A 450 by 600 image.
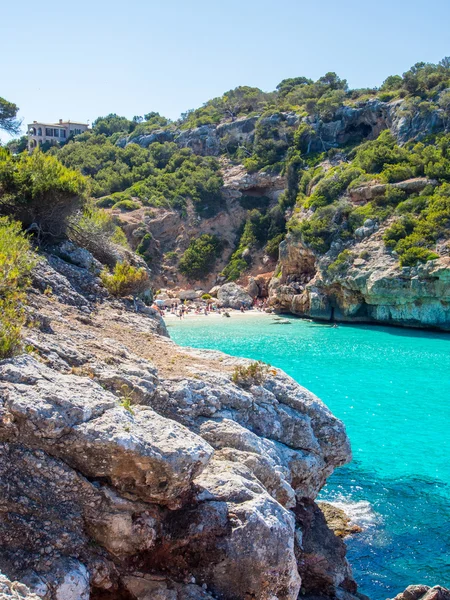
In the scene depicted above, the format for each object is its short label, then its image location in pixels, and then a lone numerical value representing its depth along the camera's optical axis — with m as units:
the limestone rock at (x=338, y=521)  11.74
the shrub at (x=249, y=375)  8.80
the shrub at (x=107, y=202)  59.88
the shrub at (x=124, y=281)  12.30
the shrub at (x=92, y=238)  14.35
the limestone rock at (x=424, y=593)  8.59
